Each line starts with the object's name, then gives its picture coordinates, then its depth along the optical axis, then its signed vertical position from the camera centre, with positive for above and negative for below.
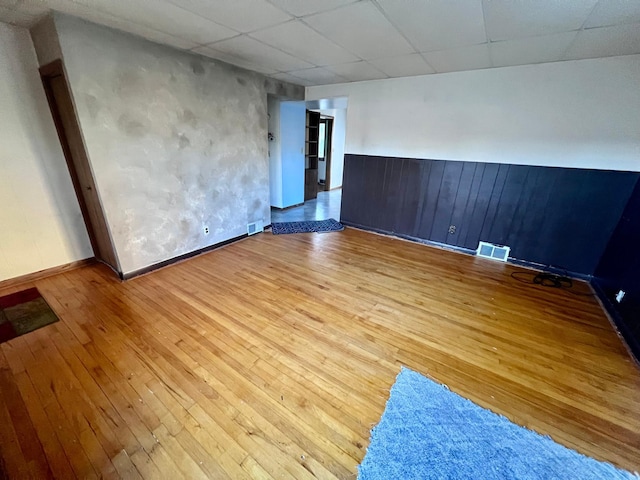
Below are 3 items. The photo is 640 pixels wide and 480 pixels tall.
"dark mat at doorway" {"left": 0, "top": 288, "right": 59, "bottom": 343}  2.09 -1.50
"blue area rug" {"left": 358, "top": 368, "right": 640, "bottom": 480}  1.26 -1.48
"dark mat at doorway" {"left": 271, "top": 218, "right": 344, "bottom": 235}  4.60 -1.43
